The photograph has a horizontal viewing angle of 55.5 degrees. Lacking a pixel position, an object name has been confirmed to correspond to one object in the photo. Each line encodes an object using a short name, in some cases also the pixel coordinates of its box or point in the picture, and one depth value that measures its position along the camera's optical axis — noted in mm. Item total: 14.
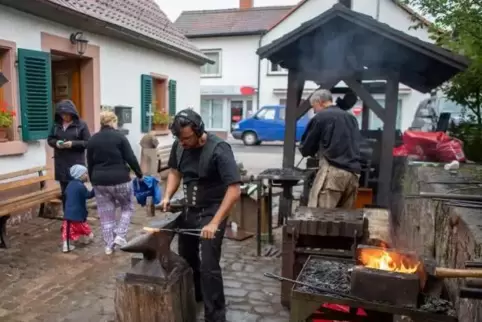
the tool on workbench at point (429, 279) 2242
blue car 21391
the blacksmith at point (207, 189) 3348
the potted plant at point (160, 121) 10719
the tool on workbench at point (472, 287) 1616
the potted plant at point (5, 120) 6026
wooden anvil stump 3201
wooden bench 5465
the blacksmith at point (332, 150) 4891
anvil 3203
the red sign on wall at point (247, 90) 24484
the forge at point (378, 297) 2162
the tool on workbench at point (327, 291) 2267
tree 6027
